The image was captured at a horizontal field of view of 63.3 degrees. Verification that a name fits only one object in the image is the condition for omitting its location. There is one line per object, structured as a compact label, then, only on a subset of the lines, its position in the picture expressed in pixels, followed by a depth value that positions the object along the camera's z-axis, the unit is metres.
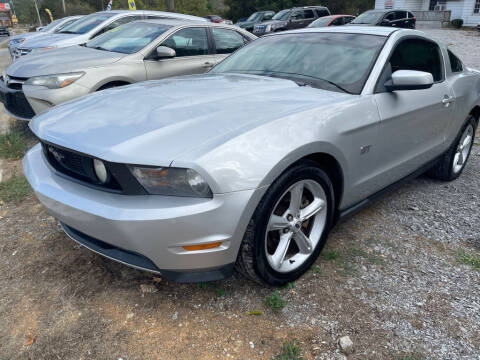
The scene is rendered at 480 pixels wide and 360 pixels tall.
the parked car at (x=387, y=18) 17.97
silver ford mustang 1.86
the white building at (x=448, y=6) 30.12
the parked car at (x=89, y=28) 7.48
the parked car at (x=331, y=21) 18.40
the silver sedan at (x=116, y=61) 4.70
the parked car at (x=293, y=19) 21.58
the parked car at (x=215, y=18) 32.00
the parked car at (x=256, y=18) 27.04
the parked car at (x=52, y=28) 10.80
